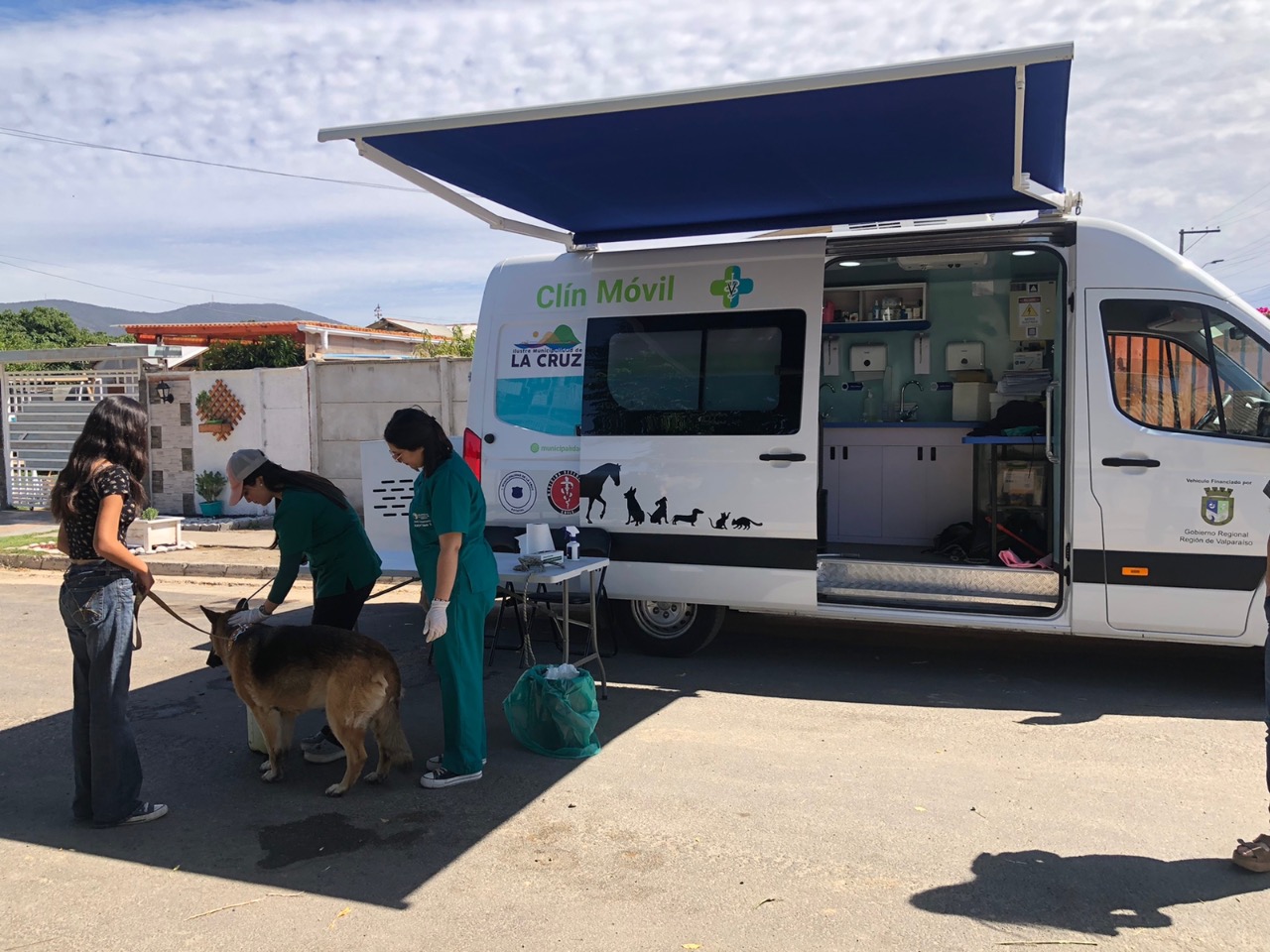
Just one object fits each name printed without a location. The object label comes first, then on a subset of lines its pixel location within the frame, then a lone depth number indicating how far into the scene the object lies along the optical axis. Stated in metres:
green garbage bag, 4.78
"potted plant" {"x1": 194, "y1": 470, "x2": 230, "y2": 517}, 13.37
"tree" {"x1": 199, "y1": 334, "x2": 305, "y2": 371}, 21.56
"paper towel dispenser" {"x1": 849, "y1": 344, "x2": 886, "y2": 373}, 8.52
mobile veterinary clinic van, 5.28
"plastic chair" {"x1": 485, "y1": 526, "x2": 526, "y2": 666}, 6.59
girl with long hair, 3.93
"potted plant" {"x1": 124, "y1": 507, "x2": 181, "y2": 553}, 11.36
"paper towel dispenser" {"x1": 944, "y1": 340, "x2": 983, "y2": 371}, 8.18
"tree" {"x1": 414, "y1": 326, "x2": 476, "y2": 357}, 18.58
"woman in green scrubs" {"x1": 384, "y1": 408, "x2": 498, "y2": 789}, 4.31
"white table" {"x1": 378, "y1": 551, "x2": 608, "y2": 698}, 5.36
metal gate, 15.02
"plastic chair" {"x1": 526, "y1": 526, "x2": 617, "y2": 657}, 6.39
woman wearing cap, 4.69
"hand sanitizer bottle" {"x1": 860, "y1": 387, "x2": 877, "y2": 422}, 8.73
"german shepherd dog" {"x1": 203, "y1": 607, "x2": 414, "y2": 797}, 4.36
